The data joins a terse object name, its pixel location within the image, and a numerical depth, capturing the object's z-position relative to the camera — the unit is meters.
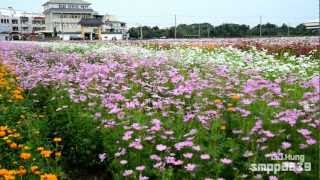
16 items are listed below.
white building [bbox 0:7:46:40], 69.09
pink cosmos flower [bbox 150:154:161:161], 2.70
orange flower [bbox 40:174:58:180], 2.43
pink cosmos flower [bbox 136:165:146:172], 2.59
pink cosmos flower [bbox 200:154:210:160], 2.56
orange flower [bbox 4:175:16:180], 2.45
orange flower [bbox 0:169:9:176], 2.52
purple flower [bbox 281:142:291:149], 2.50
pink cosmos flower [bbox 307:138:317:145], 2.50
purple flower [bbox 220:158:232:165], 2.53
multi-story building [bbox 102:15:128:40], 58.73
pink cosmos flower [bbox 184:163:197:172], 2.51
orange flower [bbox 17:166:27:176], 2.67
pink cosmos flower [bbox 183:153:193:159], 2.61
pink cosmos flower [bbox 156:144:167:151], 2.73
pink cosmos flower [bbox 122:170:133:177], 2.64
